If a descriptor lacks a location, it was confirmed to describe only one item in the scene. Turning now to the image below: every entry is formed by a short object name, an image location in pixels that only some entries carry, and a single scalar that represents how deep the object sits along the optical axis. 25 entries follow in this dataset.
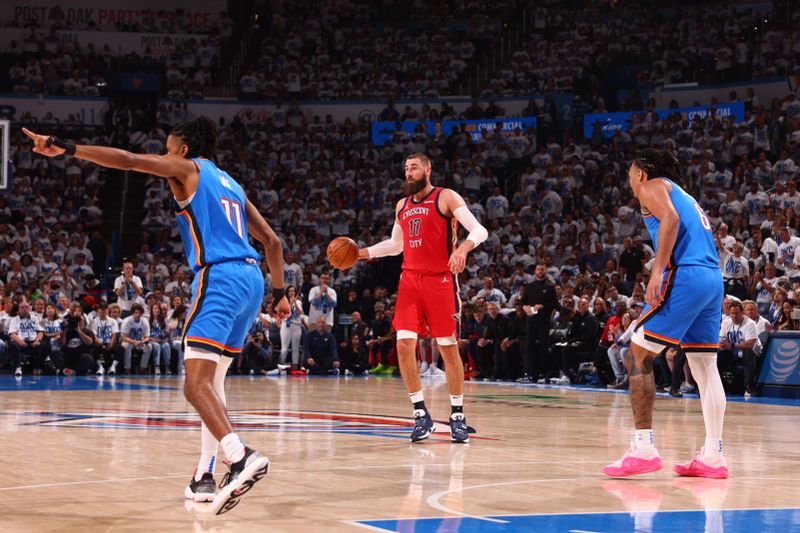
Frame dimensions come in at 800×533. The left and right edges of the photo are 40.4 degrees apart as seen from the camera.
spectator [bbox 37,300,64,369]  19.62
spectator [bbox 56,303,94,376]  19.64
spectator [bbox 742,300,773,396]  16.06
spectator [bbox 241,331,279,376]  21.25
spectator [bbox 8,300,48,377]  19.50
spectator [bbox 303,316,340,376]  21.69
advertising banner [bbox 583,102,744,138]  25.42
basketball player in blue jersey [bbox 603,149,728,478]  6.98
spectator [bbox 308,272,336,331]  21.80
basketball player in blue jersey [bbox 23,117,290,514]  5.62
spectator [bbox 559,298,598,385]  18.44
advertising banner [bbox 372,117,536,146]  28.97
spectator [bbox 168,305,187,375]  20.25
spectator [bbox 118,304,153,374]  20.22
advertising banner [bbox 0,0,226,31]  32.88
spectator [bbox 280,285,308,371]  21.55
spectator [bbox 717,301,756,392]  15.96
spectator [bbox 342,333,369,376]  22.12
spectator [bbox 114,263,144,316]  21.12
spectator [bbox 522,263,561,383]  18.70
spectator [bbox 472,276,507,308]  20.69
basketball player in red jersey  9.31
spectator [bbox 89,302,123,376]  20.08
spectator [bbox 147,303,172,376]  20.36
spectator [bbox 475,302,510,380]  20.05
